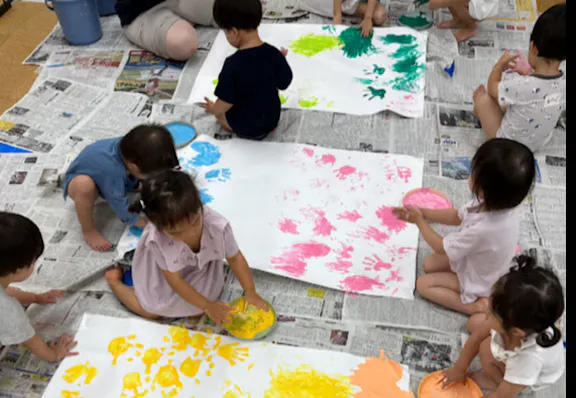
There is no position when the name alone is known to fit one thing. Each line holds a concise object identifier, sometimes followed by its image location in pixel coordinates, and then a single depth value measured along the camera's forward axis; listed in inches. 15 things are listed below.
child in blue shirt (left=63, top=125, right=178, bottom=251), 55.4
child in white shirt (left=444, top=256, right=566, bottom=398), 39.3
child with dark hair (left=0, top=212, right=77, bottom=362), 45.9
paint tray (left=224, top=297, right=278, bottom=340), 53.8
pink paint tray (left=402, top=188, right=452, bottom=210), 65.8
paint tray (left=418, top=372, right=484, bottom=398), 49.4
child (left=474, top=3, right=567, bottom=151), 62.2
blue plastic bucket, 89.1
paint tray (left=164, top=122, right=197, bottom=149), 75.1
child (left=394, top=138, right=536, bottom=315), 46.8
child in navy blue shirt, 65.2
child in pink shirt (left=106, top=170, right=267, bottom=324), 44.7
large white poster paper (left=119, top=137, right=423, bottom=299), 60.0
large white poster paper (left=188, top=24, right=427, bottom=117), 80.9
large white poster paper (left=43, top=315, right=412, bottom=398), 50.3
